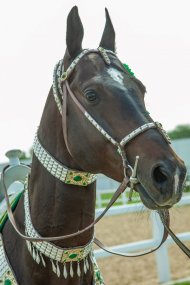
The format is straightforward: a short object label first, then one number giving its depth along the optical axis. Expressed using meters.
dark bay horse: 2.43
